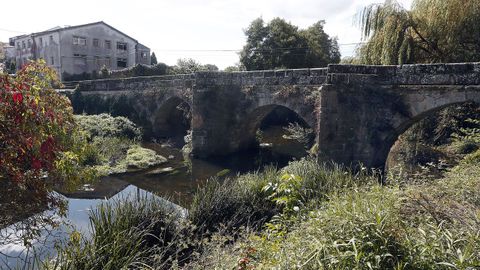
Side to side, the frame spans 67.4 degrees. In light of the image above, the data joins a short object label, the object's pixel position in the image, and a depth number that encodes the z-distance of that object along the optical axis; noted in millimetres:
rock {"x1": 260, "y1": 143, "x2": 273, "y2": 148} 18284
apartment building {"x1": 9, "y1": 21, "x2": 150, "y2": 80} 33438
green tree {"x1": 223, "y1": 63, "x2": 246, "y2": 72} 29098
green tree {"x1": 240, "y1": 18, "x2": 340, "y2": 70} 27062
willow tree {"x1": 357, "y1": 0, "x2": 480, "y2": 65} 10680
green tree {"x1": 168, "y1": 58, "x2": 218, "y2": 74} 31078
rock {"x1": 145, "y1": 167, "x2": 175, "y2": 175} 13453
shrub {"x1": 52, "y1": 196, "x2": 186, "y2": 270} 4230
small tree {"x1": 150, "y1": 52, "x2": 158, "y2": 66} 47588
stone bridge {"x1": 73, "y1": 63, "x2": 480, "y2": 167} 9203
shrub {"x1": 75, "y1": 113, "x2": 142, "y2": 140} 18266
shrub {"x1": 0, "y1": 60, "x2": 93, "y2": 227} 3135
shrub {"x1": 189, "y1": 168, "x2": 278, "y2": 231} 6570
